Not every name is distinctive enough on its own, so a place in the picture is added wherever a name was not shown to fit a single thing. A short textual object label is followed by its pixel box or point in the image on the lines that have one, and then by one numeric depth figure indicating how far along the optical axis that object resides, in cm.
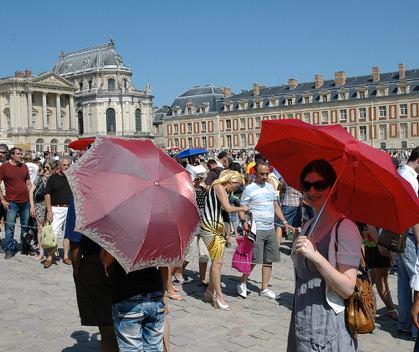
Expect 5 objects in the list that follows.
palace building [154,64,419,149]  5378
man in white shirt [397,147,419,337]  457
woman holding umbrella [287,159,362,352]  232
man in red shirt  804
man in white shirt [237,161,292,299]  614
